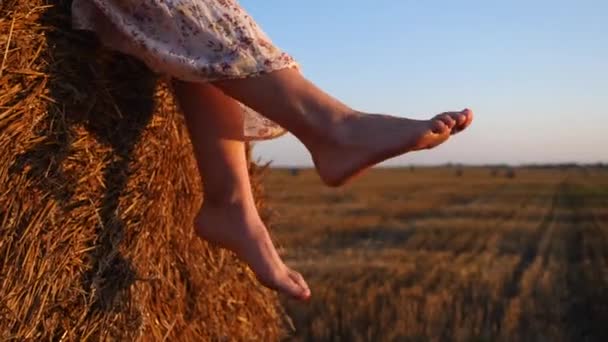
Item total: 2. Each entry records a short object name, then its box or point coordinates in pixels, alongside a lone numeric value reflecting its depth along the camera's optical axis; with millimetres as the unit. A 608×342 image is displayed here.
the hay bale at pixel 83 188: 1823
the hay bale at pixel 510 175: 39441
